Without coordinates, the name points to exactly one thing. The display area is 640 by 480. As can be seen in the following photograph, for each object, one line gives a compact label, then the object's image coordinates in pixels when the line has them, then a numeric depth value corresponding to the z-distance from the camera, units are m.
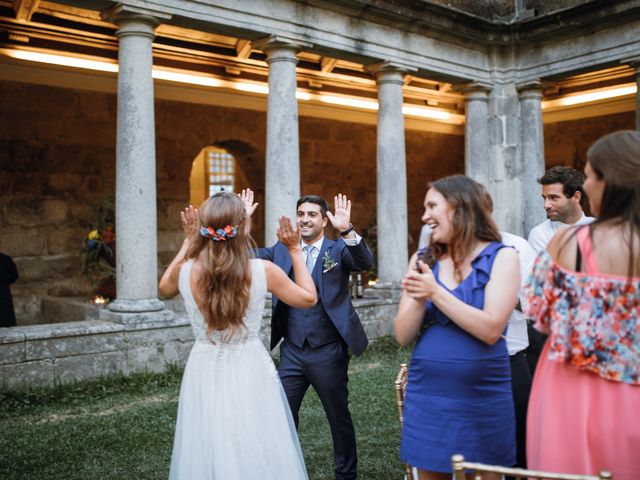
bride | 3.00
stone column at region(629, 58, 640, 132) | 10.12
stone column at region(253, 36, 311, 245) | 8.84
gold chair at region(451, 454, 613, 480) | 1.79
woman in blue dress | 2.50
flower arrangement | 9.37
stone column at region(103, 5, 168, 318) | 7.62
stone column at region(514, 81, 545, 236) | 11.73
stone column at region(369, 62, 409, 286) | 10.23
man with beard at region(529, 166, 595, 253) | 4.23
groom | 4.14
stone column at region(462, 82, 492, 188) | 11.68
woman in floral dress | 2.18
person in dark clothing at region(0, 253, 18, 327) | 8.03
